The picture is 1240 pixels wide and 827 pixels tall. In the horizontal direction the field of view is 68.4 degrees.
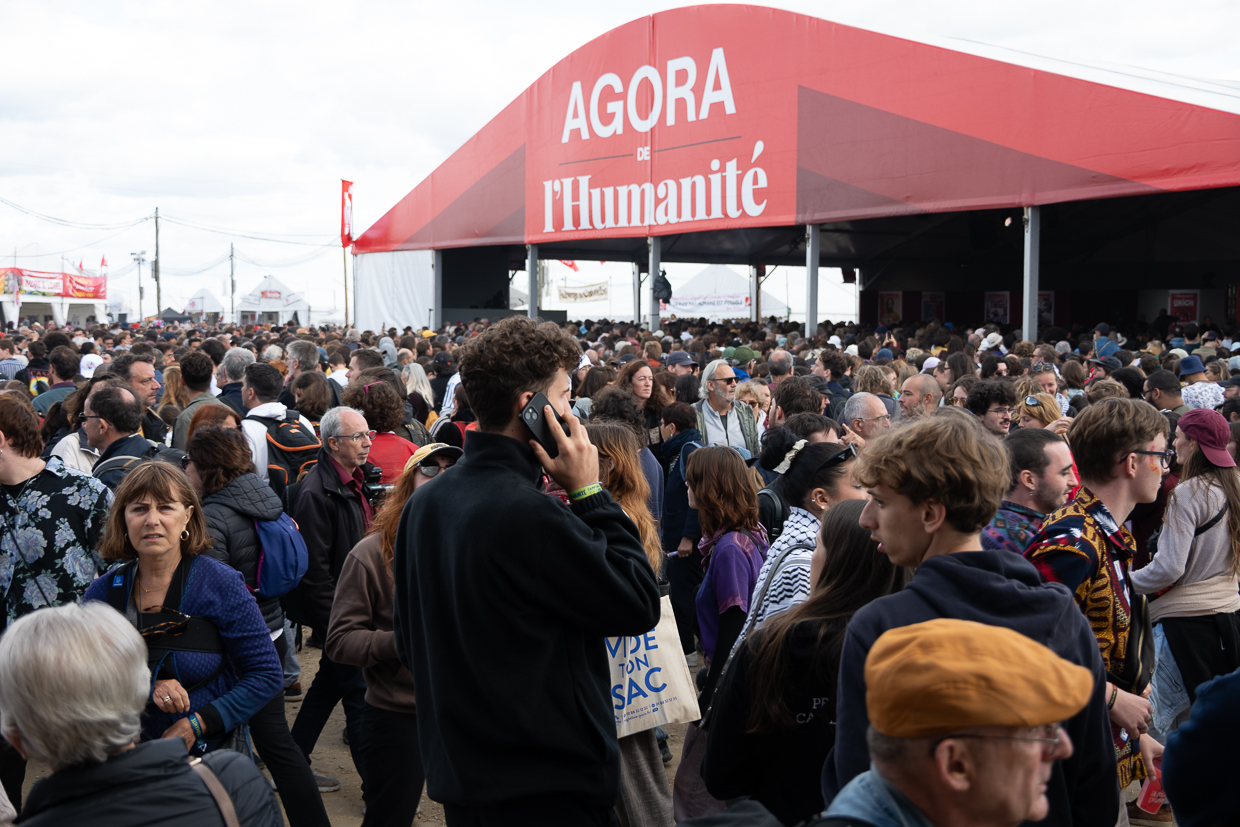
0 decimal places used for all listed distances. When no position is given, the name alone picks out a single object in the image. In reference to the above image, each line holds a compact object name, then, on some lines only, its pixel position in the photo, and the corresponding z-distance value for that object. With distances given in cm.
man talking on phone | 198
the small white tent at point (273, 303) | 5141
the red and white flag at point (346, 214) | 2509
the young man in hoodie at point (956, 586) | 174
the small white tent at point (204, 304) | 6384
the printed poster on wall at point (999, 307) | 2695
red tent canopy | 1264
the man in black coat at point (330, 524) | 441
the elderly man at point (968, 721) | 128
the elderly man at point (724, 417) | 682
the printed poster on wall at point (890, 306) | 2820
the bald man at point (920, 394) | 648
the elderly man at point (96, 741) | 175
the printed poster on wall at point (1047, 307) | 2634
